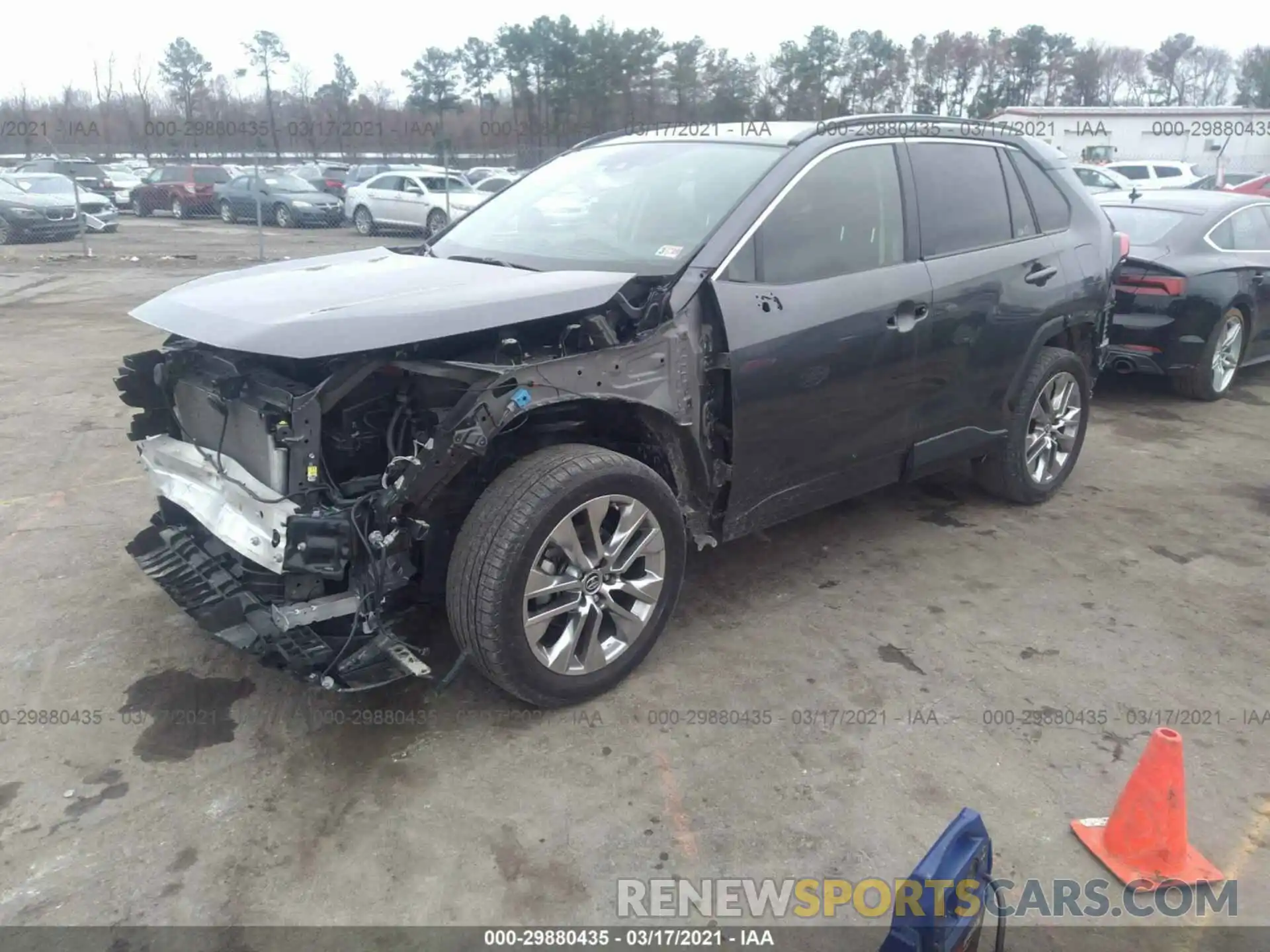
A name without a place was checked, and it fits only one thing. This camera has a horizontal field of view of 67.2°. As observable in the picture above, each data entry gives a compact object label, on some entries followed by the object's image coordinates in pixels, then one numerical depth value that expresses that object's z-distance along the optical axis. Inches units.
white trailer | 1331.2
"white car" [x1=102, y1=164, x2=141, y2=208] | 1126.4
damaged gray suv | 115.0
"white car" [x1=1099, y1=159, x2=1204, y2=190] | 872.3
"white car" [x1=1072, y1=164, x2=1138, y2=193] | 738.8
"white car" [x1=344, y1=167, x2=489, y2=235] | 827.4
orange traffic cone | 99.3
